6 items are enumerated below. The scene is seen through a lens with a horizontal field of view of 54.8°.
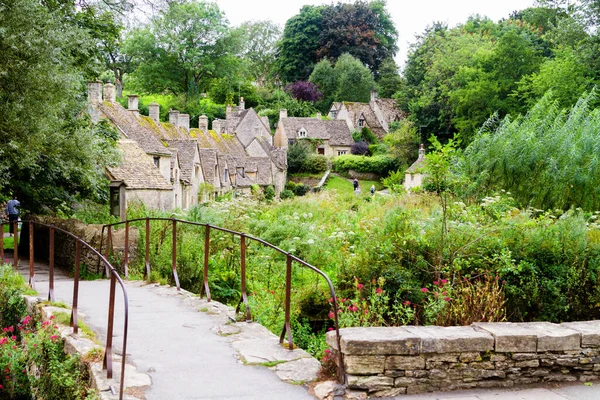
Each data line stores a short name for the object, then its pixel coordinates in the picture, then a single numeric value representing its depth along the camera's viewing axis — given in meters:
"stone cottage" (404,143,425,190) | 54.38
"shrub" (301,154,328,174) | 65.56
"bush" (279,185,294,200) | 57.12
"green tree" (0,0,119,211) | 13.05
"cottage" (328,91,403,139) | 80.38
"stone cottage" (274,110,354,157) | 73.38
